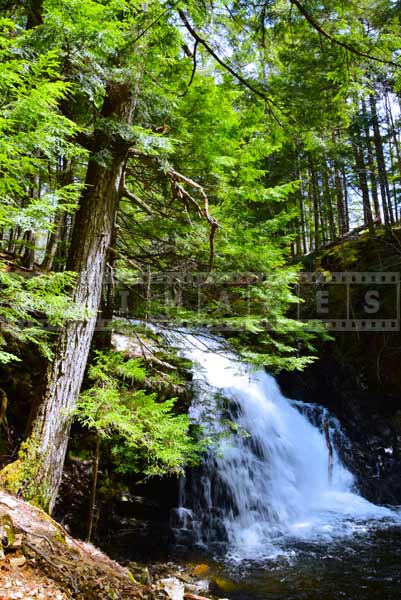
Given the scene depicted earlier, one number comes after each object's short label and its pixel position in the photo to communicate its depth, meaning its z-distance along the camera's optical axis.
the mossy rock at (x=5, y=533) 2.76
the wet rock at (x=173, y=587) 4.19
